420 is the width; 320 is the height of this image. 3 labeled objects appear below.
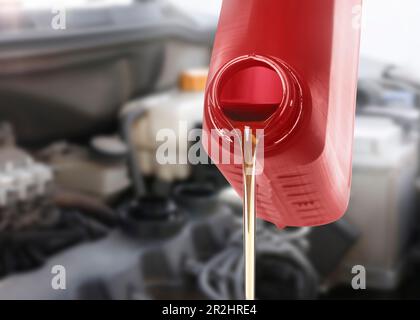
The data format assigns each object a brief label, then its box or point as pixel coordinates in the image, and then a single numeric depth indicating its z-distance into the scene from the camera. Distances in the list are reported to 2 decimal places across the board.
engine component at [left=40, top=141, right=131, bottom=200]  0.92
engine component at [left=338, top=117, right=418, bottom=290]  0.97
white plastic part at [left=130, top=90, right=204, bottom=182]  0.96
